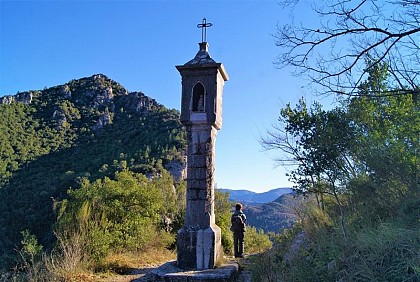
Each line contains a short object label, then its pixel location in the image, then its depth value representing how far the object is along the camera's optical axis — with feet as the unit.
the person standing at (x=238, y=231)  29.32
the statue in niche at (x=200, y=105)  24.24
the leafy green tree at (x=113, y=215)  25.18
